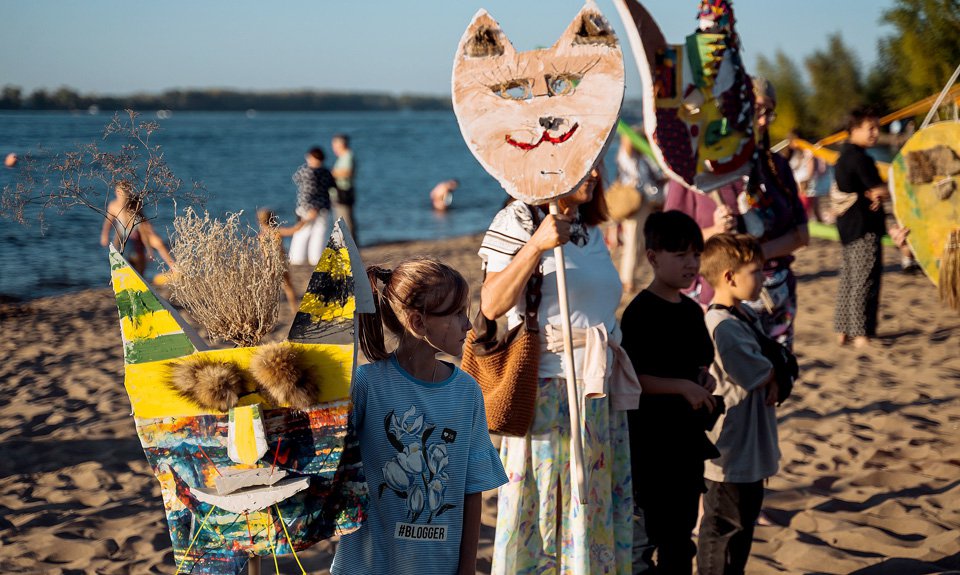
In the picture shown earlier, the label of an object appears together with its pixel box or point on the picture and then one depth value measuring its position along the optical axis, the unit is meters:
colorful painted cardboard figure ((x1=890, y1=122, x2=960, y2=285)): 5.06
